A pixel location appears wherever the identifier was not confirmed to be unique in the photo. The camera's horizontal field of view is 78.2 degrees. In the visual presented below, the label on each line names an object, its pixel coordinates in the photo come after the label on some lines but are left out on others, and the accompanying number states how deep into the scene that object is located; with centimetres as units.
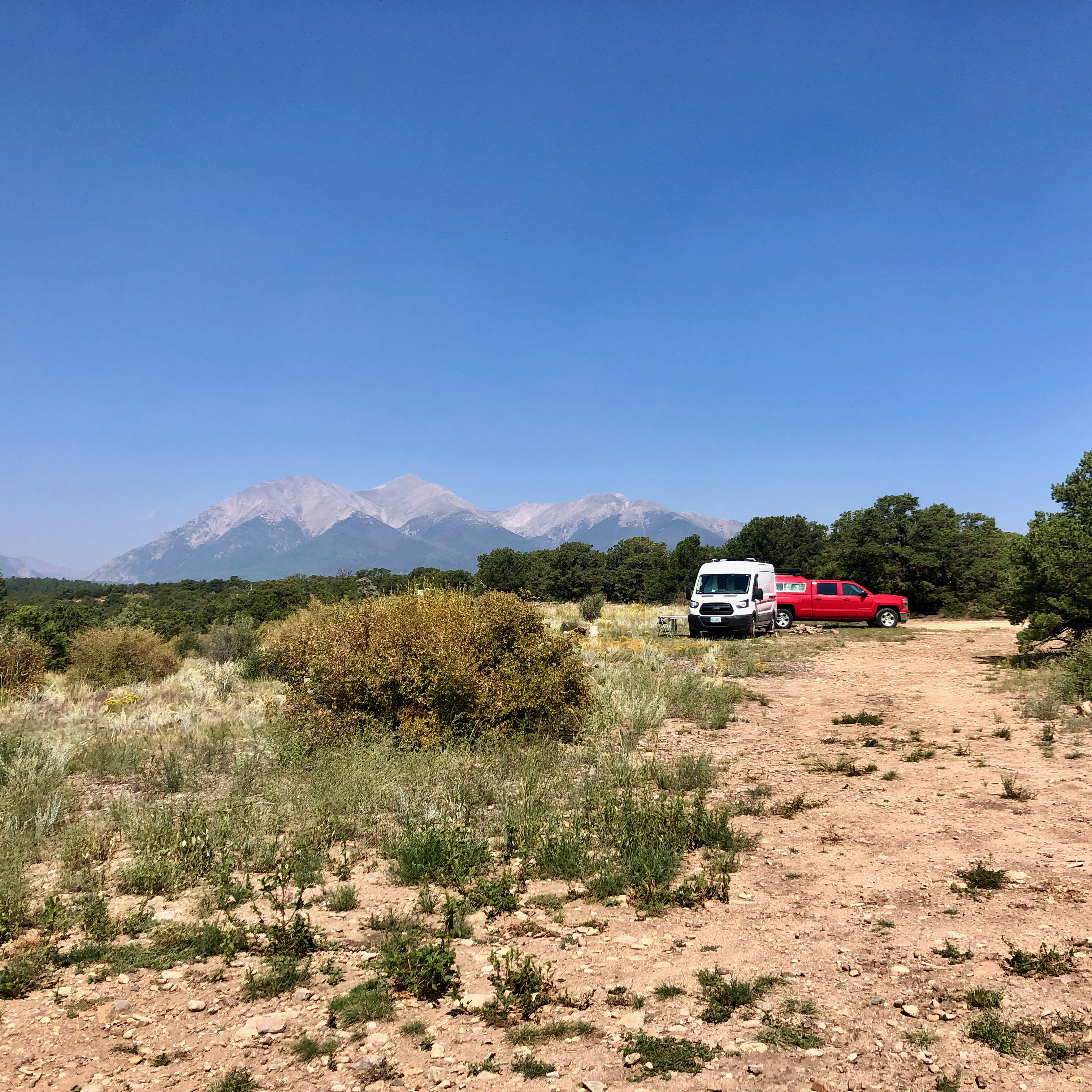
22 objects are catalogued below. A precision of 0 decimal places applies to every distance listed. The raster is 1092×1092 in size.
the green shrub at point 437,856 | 523
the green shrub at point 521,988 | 359
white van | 2381
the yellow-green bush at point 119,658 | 1573
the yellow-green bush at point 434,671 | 874
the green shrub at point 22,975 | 364
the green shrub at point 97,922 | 429
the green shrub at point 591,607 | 3106
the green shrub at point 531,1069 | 310
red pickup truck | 2948
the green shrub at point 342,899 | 479
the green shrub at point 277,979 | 377
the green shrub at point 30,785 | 601
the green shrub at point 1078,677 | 1095
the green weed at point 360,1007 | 353
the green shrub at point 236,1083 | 301
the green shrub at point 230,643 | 1934
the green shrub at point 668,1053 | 309
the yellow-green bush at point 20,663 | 1325
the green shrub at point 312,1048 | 325
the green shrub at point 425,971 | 375
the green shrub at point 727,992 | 347
